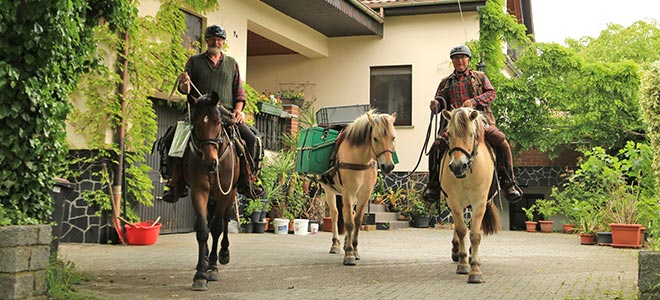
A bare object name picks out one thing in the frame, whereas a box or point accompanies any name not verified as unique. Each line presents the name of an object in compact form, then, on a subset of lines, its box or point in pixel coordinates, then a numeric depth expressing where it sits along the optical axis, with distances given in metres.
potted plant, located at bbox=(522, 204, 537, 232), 18.23
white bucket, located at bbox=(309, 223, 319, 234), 15.16
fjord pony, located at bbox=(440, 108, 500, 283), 7.41
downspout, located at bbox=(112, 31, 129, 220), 11.46
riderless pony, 8.68
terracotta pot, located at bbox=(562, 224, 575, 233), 17.37
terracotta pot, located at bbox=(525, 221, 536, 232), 18.23
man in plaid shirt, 8.45
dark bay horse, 6.81
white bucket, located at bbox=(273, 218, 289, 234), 14.95
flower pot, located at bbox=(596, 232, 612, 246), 13.45
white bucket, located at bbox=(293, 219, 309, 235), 14.78
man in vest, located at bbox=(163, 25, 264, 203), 7.60
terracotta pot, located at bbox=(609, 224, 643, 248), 12.82
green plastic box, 9.97
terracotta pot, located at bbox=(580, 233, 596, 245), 13.74
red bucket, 11.22
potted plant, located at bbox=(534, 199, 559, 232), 16.91
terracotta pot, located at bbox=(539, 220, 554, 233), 18.11
